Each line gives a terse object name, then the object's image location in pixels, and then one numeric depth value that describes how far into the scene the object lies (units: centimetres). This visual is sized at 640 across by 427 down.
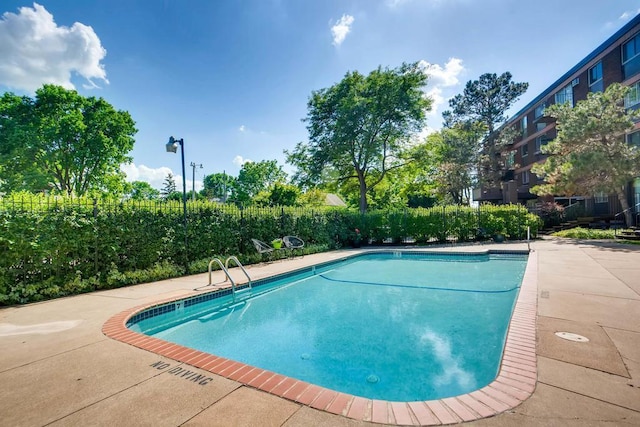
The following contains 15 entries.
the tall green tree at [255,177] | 5412
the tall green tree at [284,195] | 3588
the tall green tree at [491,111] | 2916
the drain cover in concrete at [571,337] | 331
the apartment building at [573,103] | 1764
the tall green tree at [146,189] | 6918
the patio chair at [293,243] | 1223
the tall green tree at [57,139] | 1934
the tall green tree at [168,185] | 6862
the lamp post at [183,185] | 824
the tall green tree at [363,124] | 2053
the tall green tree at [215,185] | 7200
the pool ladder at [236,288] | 674
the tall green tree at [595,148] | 1485
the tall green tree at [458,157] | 2897
